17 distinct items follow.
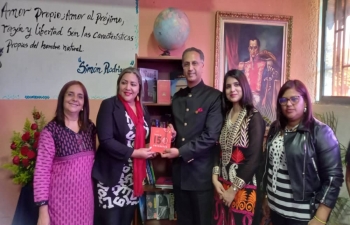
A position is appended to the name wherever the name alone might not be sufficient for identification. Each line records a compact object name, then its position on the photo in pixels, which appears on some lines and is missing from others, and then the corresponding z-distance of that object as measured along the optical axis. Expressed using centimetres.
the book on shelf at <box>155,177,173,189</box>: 232
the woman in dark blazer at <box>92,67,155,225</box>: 176
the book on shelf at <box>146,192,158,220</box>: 239
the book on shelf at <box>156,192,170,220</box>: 239
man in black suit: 186
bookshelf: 257
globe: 235
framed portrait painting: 271
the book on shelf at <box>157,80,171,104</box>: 234
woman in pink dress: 157
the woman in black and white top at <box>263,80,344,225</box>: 145
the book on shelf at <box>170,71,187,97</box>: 240
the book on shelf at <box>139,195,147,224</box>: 234
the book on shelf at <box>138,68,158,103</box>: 237
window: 264
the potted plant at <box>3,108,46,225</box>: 214
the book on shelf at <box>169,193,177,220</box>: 239
